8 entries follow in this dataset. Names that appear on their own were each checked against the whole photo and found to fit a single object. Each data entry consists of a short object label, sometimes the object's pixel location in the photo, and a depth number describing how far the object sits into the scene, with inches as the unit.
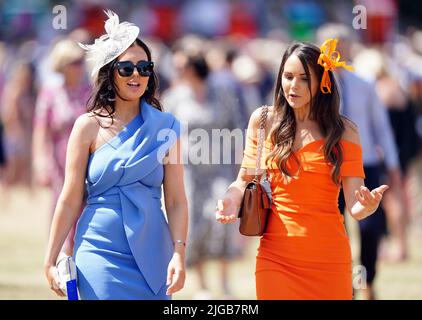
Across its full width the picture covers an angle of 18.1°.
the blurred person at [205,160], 451.2
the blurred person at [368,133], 391.9
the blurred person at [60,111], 434.3
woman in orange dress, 263.7
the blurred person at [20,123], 839.7
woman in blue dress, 259.6
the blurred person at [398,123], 542.3
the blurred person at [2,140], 697.6
